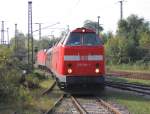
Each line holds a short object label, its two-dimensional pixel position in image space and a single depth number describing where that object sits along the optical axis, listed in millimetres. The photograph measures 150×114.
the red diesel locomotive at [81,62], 21141
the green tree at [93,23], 119644
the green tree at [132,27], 92294
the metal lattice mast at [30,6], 52069
